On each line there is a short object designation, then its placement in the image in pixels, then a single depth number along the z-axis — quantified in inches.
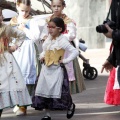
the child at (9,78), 413.9
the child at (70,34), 468.9
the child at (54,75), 430.1
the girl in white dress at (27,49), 474.3
